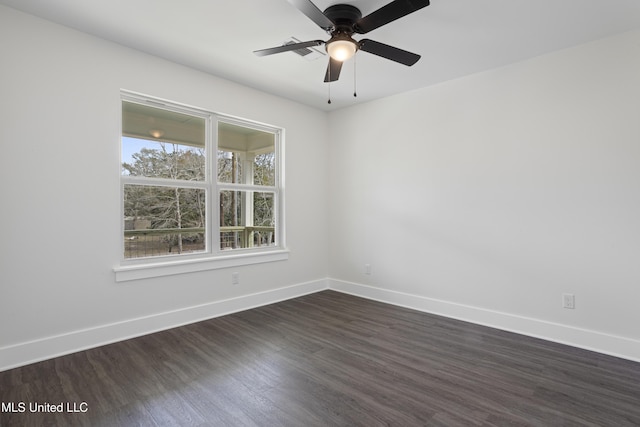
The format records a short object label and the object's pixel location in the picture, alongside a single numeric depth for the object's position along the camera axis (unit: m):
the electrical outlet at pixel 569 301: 2.81
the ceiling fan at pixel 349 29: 1.94
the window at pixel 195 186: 3.10
